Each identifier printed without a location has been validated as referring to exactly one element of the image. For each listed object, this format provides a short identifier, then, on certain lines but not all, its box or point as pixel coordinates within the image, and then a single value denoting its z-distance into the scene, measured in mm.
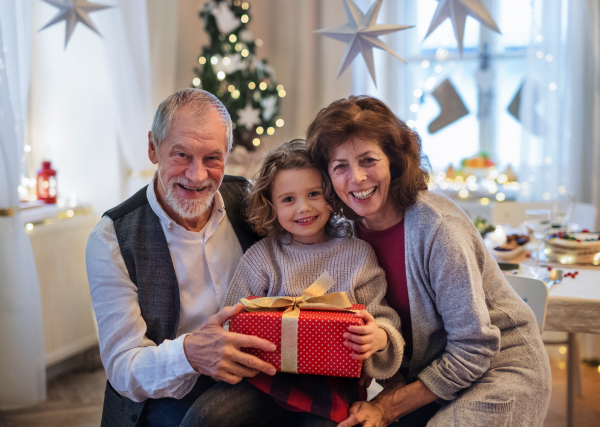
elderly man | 1394
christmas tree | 3867
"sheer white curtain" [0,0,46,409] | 2469
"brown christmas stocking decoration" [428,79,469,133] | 4348
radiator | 2930
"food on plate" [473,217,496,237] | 2420
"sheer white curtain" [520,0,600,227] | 3896
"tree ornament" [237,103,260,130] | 3900
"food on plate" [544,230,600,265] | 2178
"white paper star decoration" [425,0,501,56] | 1941
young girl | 1291
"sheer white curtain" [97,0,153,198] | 3314
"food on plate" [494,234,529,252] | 2338
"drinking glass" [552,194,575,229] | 2693
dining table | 1736
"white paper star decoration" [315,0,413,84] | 2059
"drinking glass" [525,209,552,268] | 2189
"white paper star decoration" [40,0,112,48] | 2213
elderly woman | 1284
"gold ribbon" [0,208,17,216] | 2477
